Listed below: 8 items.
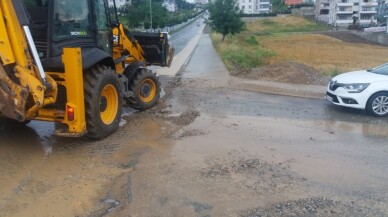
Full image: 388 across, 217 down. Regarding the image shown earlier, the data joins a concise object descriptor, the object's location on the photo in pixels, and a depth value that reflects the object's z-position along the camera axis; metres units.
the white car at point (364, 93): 10.68
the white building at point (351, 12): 111.06
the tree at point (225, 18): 45.38
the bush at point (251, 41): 43.34
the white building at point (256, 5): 156.12
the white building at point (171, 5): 126.21
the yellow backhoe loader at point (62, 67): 6.05
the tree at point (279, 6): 140.23
